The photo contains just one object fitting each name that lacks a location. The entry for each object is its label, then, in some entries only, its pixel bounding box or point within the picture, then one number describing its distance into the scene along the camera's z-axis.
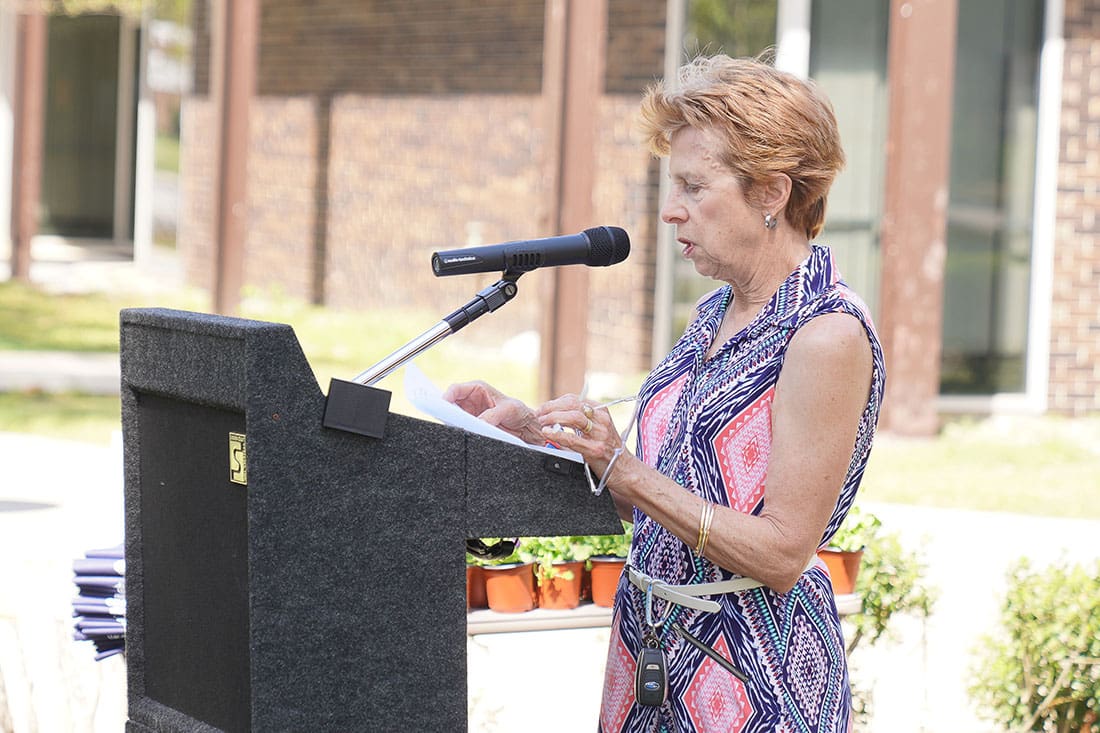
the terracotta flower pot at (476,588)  7.53
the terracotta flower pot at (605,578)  7.67
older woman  4.35
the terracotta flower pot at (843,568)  8.04
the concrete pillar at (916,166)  17.18
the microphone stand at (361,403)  3.82
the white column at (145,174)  34.85
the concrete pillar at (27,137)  29.74
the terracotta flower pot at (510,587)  7.48
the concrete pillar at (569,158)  17.53
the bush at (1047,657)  8.47
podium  3.81
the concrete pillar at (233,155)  21.74
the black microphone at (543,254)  4.31
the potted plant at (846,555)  8.06
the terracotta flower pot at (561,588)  7.60
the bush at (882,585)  8.56
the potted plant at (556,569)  7.58
